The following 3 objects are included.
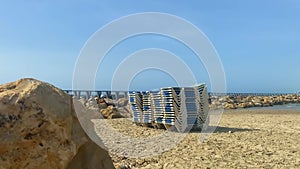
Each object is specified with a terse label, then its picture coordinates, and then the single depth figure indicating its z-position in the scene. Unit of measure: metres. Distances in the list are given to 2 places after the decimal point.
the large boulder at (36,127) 3.63
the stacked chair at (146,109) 14.52
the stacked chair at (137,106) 15.39
